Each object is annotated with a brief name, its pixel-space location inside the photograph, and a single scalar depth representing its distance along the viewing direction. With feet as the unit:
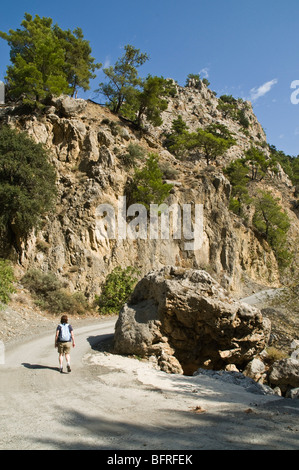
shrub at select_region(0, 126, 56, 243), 61.41
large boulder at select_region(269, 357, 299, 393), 36.09
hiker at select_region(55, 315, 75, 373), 28.07
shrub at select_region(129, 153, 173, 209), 94.68
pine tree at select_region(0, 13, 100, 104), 88.38
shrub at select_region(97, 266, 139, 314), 70.85
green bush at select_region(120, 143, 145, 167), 100.07
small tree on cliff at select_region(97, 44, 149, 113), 124.57
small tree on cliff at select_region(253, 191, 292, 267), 147.02
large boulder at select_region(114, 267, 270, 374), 37.80
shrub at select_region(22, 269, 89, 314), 60.59
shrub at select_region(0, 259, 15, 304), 51.67
